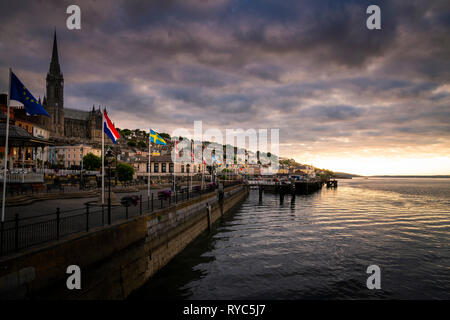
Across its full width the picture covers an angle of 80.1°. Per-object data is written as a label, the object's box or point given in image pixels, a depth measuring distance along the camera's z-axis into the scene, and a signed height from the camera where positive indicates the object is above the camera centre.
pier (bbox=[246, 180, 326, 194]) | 95.31 -6.95
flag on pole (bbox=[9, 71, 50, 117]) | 12.72 +3.45
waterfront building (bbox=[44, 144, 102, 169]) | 112.72 +6.59
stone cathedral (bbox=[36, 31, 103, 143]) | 186.25 +49.43
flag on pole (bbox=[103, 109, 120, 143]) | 19.42 +3.01
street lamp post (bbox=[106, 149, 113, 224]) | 16.64 +0.78
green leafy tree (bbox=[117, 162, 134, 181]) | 62.44 -0.96
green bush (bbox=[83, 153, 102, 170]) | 88.50 +1.56
